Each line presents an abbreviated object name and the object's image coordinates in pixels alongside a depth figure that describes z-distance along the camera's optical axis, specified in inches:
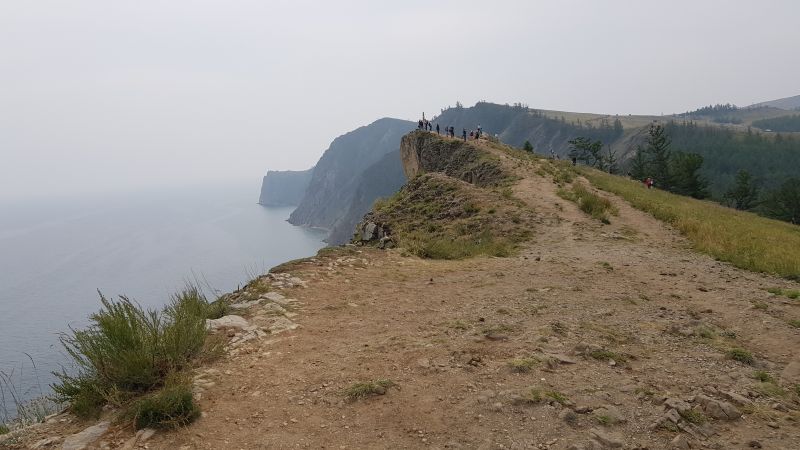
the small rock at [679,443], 164.7
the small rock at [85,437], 172.9
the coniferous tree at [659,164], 2327.8
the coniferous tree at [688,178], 2117.4
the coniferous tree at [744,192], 2346.0
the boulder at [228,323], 280.1
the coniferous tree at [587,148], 2800.4
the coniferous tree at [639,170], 2618.1
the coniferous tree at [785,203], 2098.9
